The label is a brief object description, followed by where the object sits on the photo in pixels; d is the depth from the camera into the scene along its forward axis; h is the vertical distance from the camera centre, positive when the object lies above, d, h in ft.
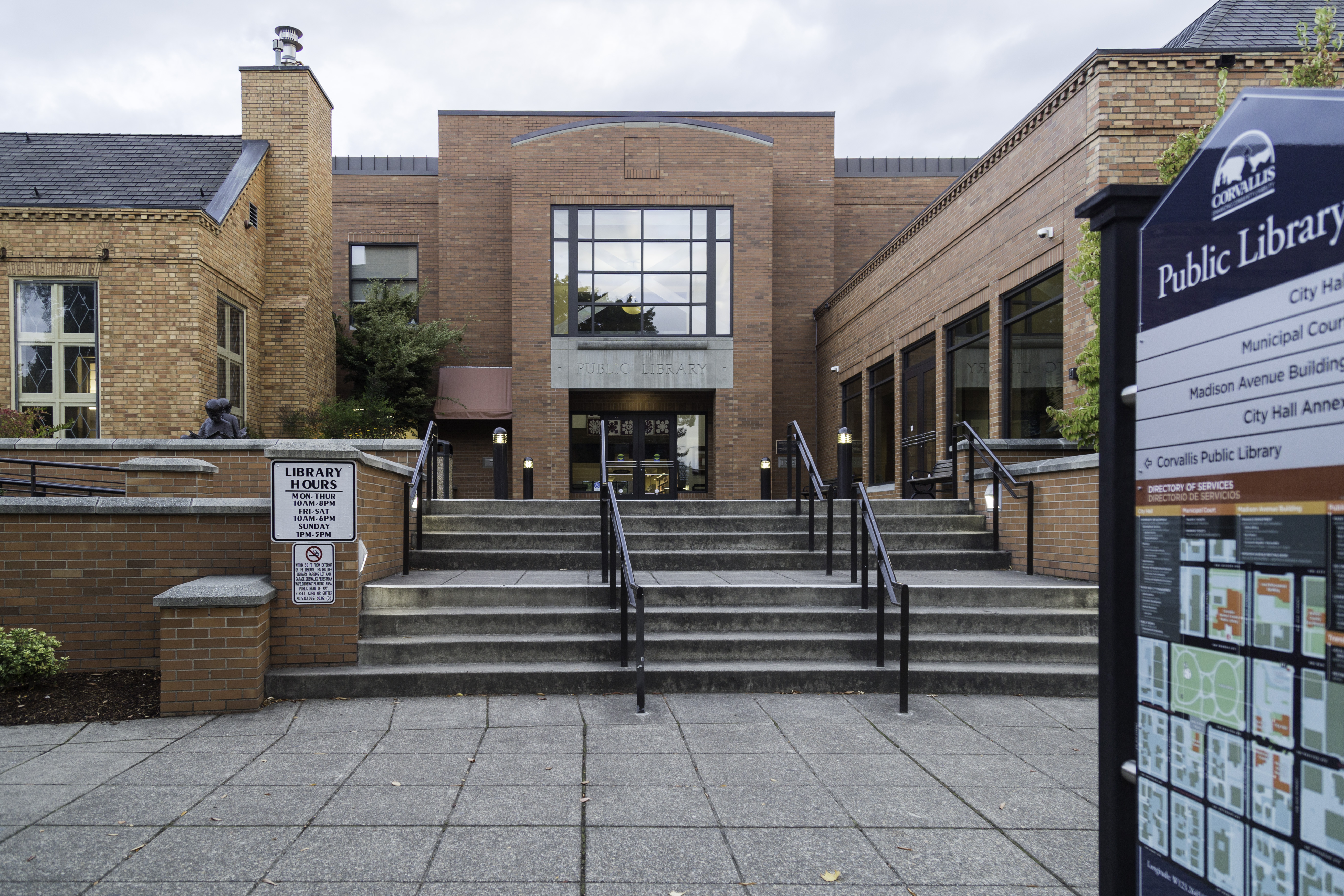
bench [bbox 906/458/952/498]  40.98 -1.05
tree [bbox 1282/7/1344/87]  25.79 +13.04
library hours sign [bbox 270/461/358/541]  19.95 -1.10
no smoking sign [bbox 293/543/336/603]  20.08 -2.88
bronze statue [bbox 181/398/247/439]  36.29 +1.46
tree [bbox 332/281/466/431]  64.08 +8.45
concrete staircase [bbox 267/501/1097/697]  20.39 -4.71
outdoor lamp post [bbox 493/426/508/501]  41.50 -0.50
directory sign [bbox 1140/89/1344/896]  4.96 -0.33
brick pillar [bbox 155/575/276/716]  18.43 -4.42
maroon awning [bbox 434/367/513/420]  67.26 +5.30
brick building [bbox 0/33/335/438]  47.32 +10.73
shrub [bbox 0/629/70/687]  18.79 -4.69
